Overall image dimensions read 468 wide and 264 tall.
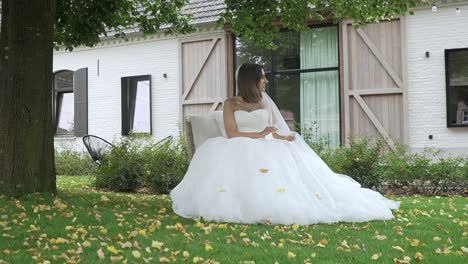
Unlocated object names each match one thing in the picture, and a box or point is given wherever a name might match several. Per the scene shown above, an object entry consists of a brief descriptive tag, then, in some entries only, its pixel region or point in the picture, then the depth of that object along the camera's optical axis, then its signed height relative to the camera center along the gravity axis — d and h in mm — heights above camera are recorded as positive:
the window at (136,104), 15594 +1057
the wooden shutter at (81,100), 16594 +1263
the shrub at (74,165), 14875 -644
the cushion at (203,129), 6758 +141
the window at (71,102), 16625 +1232
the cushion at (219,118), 6594 +268
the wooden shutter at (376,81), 12141 +1313
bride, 5406 -422
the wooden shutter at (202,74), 14102 +1732
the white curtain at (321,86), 13125 +1305
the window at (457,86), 11680 +1123
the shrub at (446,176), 8984 -621
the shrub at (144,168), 9828 -495
